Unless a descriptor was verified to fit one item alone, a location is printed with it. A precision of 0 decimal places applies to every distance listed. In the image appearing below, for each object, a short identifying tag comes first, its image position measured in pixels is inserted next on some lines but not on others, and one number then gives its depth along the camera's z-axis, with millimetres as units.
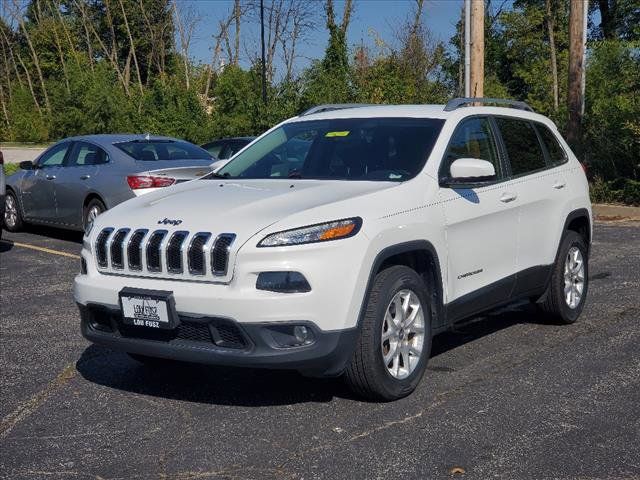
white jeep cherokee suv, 4961
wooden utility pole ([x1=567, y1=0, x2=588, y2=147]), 17719
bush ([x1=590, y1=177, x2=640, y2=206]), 16500
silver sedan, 11541
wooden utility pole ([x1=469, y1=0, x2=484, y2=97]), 16359
